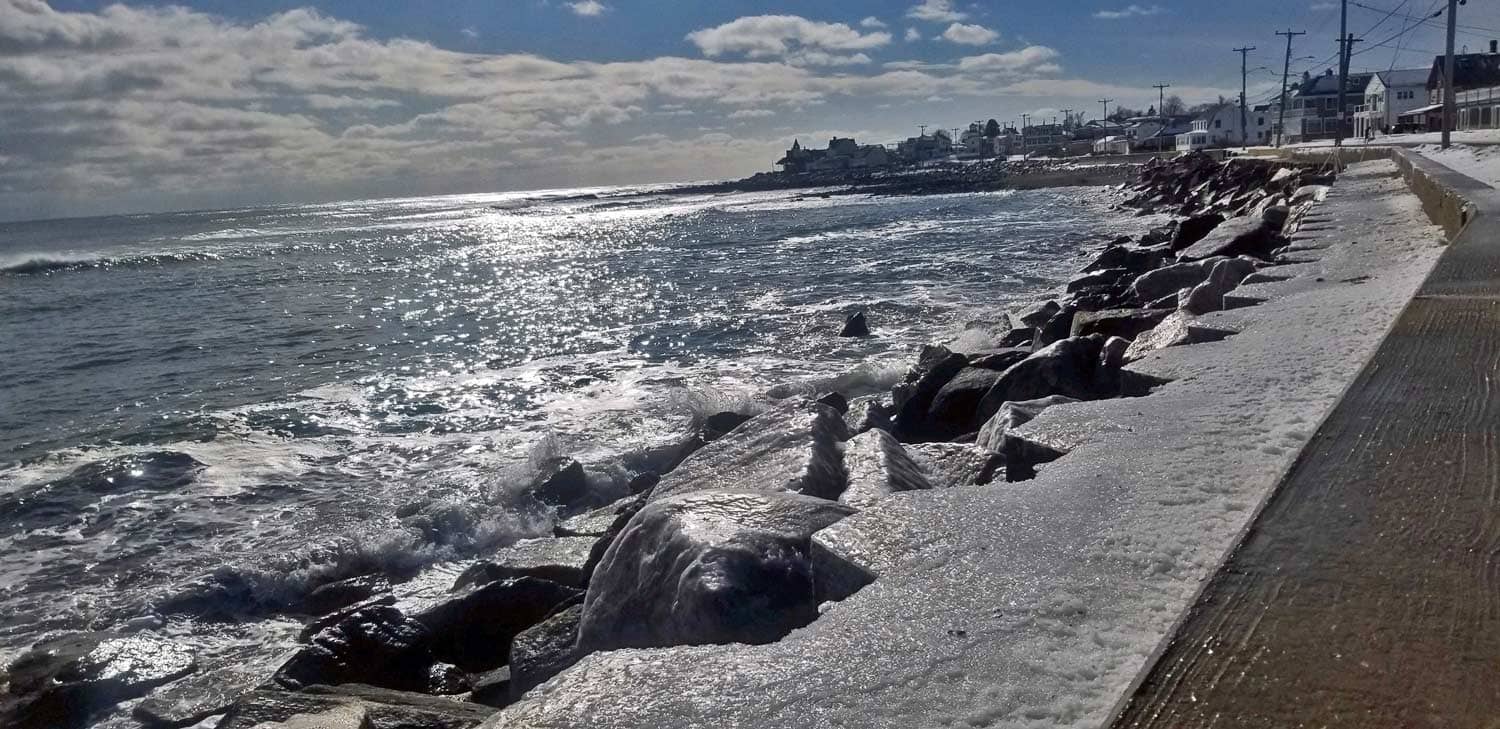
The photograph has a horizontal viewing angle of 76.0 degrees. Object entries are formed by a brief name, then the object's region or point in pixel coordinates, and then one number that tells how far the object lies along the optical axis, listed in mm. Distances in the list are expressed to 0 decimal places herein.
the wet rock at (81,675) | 4668
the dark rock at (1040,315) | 9977
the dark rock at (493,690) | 3684
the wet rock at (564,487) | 7238
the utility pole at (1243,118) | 73812
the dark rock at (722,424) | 7606
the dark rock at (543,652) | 3383
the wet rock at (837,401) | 7009
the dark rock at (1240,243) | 9852
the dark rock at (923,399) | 6758
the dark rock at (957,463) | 3879
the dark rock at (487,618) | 4465
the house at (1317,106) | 68812
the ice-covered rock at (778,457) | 4012
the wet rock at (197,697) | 4461
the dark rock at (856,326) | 13336
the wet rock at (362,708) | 3035
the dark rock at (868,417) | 6742
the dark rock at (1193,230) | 13281
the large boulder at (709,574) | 2746
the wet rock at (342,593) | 5844
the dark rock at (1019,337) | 9341
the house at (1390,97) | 60125
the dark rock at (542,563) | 4988
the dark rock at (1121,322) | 6895
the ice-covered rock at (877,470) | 3730
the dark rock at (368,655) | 4219
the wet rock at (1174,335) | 5133
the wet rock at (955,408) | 6387
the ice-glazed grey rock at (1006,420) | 4258
